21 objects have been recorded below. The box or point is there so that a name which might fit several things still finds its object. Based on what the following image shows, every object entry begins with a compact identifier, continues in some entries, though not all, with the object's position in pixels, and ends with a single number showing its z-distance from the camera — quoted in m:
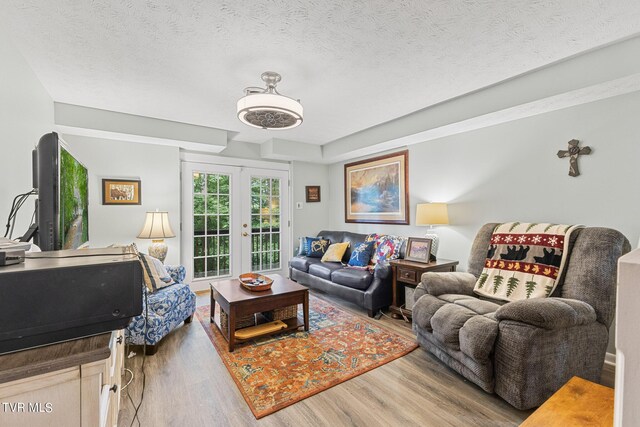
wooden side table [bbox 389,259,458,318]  2.94
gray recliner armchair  1.69
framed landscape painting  4.03
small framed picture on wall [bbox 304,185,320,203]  5.24
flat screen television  1.12
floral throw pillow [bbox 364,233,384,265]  3.80
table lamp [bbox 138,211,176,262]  3.52
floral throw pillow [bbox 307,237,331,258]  4.57
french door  4.23
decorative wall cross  2.45
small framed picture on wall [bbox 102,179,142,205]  3.53
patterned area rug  1.93
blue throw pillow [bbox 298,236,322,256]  4.63
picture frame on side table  3.16
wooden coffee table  2.47
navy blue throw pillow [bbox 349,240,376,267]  3.82
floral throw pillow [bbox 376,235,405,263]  3.54
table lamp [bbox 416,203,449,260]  3.24
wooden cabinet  0.71
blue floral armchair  2.41
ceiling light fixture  2.21
